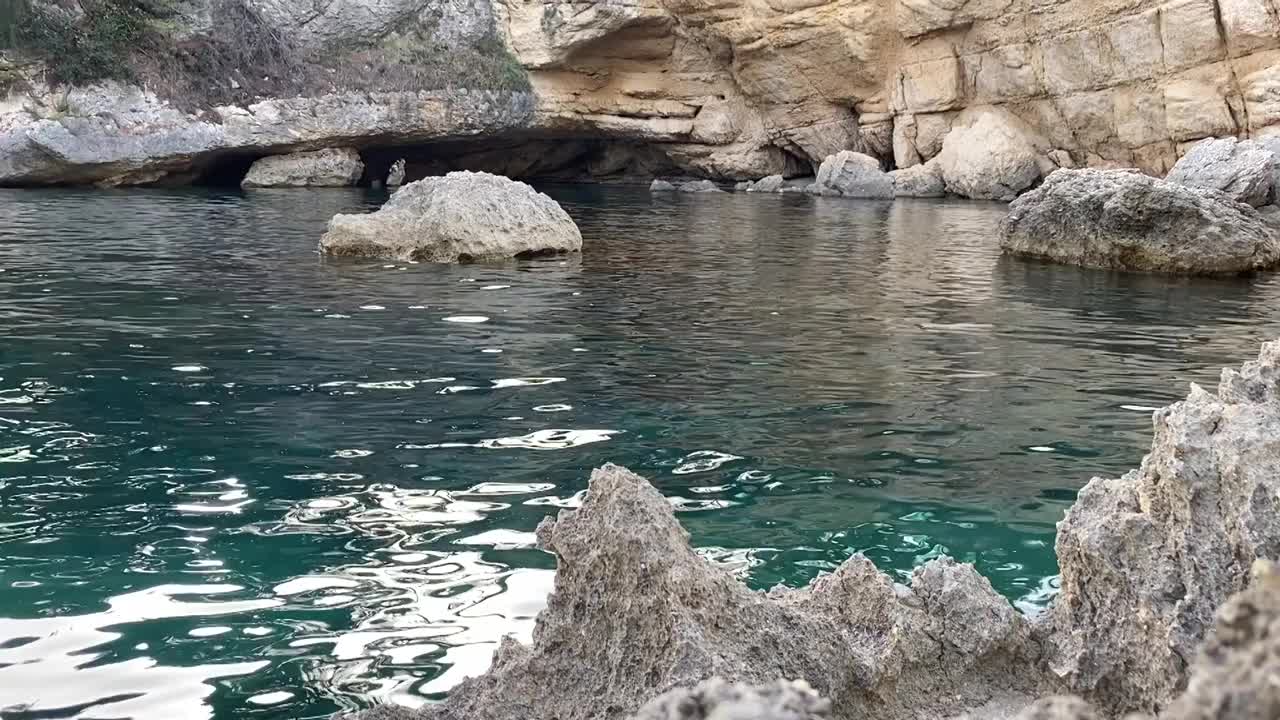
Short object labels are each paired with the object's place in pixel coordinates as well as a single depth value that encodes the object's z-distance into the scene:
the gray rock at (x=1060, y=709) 1.37
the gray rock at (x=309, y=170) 28.23
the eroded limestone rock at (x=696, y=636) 2.59
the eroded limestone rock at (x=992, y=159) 27.06
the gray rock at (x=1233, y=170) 17.97
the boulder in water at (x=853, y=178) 27.38
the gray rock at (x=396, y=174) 31.14
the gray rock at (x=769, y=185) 30.17
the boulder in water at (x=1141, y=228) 13.23
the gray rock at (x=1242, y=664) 1.15
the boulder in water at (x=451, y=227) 13.48
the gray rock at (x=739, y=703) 1.38
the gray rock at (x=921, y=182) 27.80
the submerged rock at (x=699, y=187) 30.78
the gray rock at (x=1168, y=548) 2.38
